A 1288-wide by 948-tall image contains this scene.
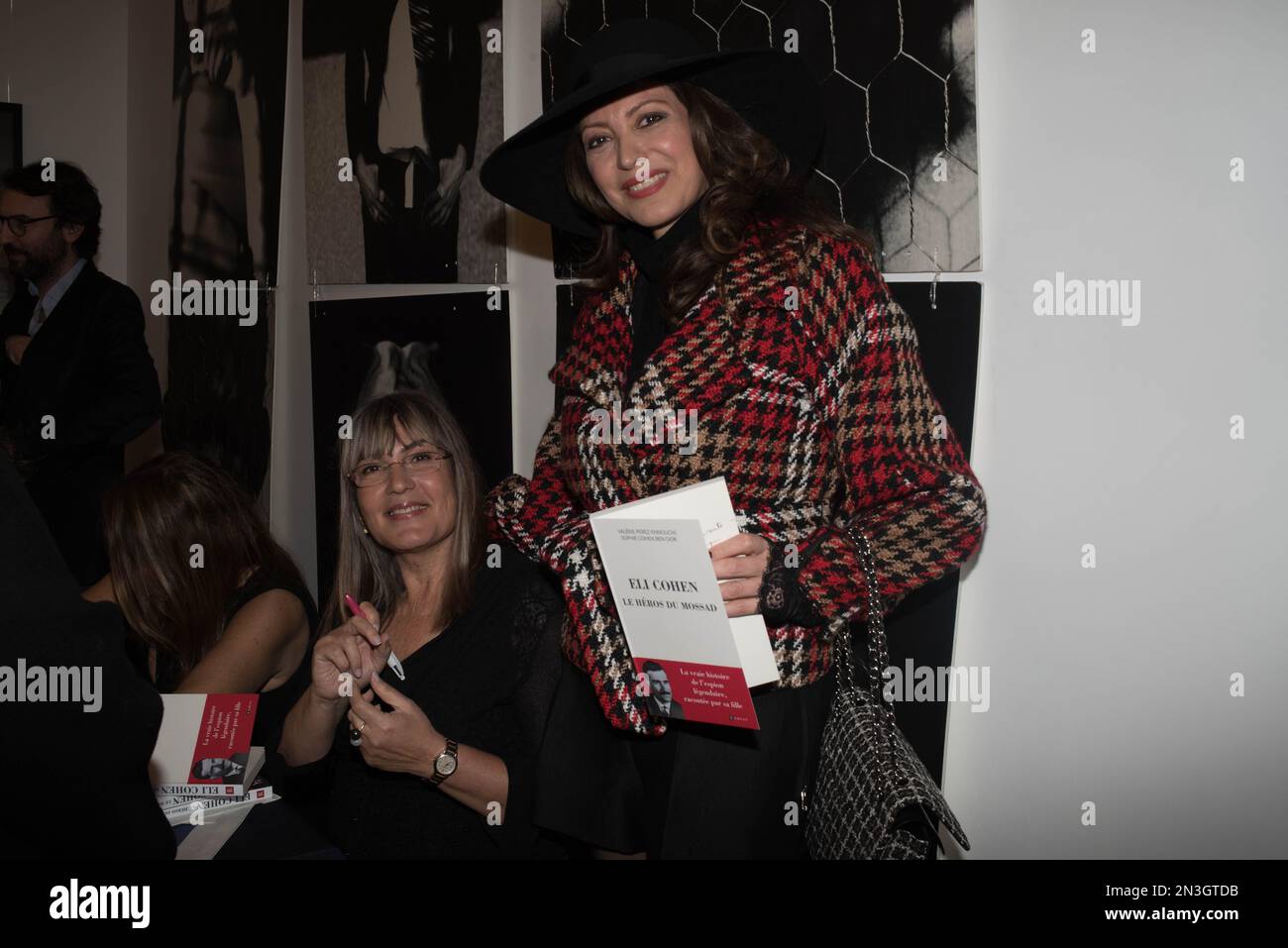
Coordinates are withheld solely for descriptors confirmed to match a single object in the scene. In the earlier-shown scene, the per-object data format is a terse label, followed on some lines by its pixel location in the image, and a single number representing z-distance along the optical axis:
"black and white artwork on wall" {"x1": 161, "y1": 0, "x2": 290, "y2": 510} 3.27
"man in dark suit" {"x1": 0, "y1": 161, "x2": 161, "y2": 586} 2.99
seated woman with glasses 1.81
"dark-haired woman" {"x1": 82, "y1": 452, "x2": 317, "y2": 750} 2.23
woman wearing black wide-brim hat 1.44
